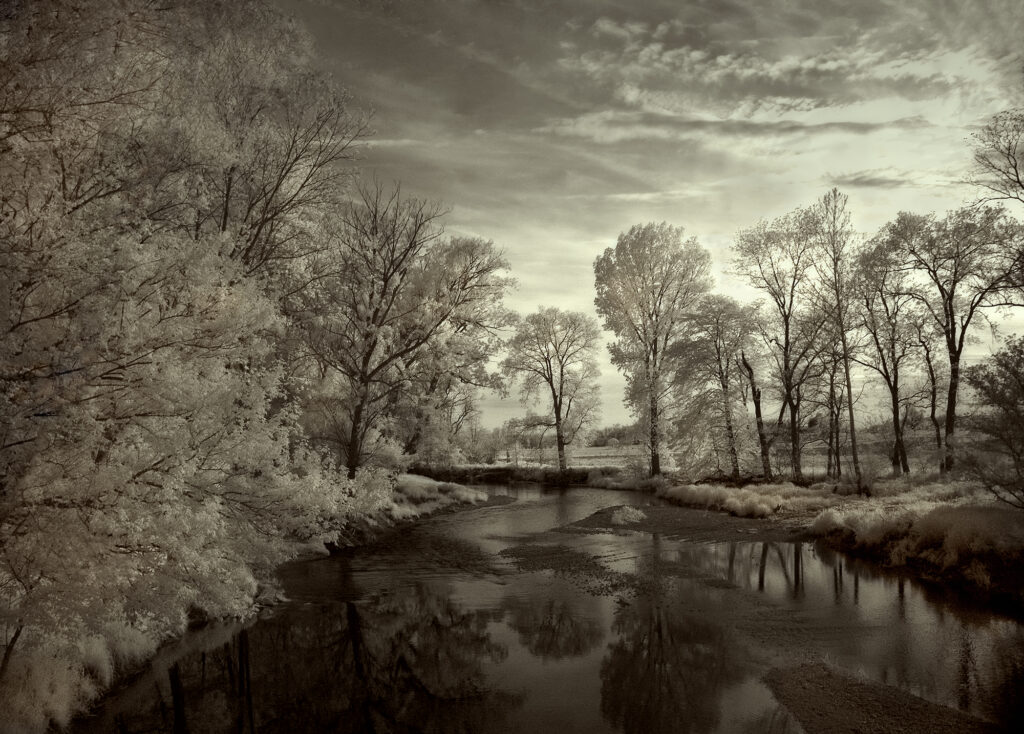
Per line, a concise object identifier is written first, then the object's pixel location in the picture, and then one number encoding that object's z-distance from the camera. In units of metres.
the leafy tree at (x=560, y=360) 34.47
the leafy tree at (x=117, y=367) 5.07
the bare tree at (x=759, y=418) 24.73
